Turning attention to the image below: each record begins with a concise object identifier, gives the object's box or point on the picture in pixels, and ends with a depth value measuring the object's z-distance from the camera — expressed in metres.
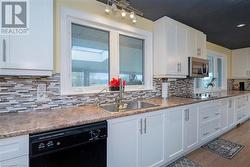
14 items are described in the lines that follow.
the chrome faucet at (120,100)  2.14
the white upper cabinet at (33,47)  1.31
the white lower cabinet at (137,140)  1.61
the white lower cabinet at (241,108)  4.00
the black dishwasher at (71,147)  1.13
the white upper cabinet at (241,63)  4.94
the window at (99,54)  1.95
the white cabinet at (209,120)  2.73
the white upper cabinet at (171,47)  2.67
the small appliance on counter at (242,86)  5.14
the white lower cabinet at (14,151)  1.03
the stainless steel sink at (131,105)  2.07
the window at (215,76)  4.15
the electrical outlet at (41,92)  1.70
